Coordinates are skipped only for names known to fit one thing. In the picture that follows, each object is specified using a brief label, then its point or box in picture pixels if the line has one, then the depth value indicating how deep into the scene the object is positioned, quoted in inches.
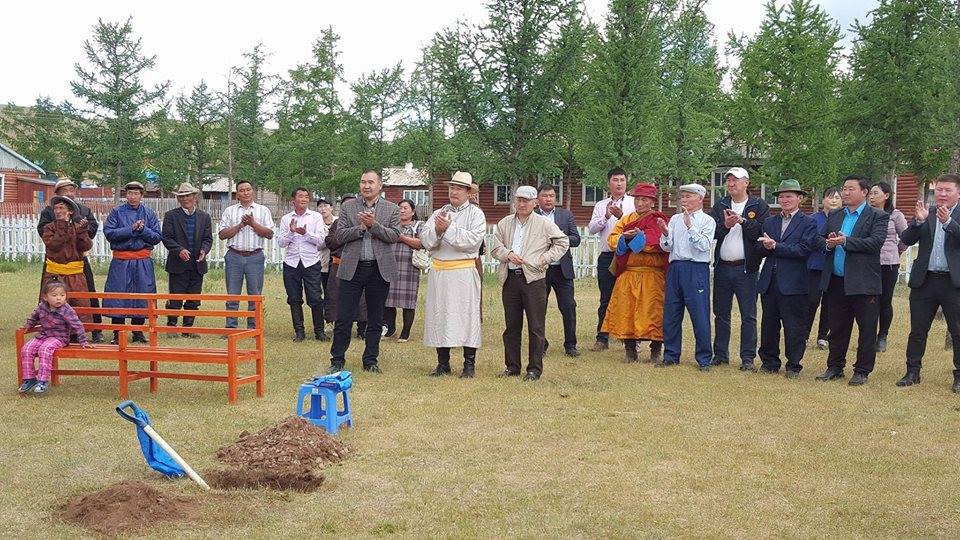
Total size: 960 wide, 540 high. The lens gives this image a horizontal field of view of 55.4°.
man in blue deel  430.6
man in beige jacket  350.0
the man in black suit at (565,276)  415.2
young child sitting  308.2
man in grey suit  345.7
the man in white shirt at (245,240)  455.8
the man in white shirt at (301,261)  455.5
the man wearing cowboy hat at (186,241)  464.1
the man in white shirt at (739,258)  373.7
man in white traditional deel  343.0
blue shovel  205.2
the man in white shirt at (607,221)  422.6
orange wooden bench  295.3
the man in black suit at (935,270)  329.1
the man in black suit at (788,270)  361.7
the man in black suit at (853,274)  342.3
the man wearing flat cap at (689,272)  372.2
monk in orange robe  387.5
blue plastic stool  255.8
